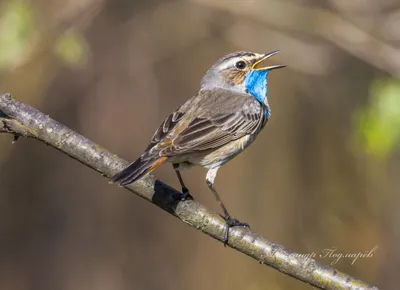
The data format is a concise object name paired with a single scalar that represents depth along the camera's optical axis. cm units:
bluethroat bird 983
